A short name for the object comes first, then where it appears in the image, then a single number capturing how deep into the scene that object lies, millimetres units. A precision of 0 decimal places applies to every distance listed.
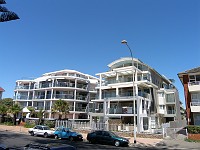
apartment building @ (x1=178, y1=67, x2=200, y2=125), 29917
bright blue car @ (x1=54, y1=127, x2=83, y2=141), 23625
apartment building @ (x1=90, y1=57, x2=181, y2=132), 35656
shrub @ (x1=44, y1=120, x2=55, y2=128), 37100
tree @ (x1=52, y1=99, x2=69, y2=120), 38875
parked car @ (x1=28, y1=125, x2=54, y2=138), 26375
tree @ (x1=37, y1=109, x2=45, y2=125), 40844
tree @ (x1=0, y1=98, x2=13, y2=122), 46831
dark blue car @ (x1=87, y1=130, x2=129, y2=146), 20031
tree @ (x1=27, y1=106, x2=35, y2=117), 47206
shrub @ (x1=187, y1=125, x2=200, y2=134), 24547
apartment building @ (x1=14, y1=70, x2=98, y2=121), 49688
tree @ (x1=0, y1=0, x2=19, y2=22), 13484
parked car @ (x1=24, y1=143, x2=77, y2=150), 6906
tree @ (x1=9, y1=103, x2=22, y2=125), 44469
